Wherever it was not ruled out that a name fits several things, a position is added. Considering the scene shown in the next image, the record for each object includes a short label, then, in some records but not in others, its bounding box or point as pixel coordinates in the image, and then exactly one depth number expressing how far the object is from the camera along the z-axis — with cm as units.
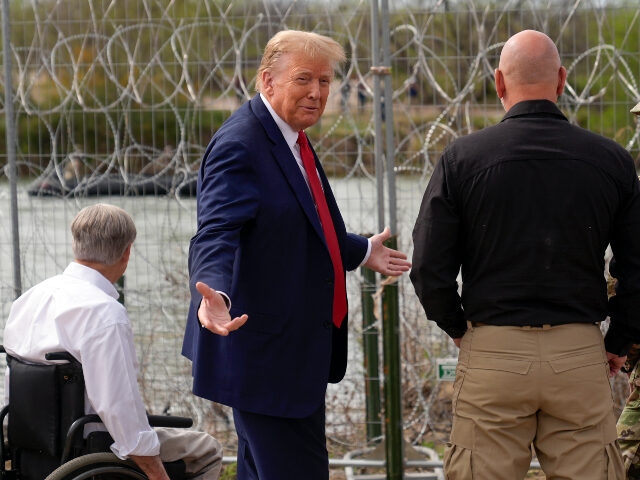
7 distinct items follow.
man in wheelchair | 650
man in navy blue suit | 602
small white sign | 898
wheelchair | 658
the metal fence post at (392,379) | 895
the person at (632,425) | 712
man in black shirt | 607
